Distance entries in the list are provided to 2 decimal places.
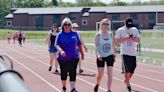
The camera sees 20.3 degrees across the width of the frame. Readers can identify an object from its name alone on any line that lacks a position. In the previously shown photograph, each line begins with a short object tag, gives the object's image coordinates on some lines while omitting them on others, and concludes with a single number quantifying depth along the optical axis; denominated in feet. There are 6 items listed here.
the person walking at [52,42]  53.51
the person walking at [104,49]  34.42
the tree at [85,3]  541.58
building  311.06
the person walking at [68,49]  33.01
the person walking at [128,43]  35.60
